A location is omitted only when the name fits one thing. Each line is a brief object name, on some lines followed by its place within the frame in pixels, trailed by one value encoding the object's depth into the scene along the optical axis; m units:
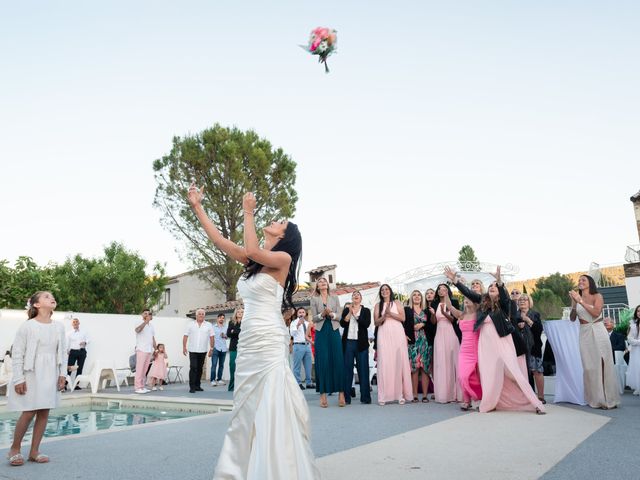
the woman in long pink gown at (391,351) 8.79
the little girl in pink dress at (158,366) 13.98
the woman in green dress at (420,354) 9.20
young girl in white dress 4.68
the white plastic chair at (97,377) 12.42
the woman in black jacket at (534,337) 8.66
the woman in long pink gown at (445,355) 8.80
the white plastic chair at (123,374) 15.29
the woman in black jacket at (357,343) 8.82
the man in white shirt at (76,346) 13.98
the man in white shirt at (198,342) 12.79
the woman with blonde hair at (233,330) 13.09
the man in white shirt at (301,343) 12.82
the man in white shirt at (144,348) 12.58
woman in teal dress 8.64
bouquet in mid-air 5.37
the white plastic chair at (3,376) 12.76
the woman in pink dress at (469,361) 7.57
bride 2.93
